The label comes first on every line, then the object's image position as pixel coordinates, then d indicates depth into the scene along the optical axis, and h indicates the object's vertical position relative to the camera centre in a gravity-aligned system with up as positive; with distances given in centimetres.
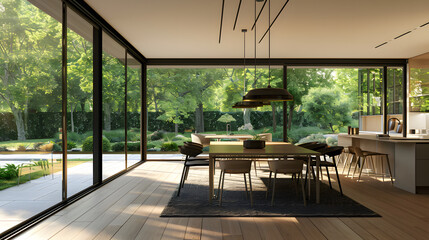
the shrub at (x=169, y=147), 1284 -130
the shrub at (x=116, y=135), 704 -43
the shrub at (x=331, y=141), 1370 -111
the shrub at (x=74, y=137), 688 -47
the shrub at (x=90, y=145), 698 -70
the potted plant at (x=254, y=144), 482 -44
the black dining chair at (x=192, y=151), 476 -55
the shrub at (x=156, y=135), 1370 -84
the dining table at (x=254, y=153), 417 -51
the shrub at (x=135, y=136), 904 -58
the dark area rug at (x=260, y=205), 380 -124
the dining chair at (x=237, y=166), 418 -69
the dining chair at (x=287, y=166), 417 -69
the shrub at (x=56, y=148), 451 -47
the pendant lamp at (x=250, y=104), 627 +28
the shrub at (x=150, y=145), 1352 -128
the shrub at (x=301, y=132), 1443 -73
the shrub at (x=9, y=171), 362 -71
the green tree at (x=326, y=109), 1445 +40
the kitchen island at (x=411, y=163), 499 -80
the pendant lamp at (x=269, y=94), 391 +30
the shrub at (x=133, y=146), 808 -84
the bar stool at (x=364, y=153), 580 -72
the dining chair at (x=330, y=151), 484 -56
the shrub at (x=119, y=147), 716 -73
